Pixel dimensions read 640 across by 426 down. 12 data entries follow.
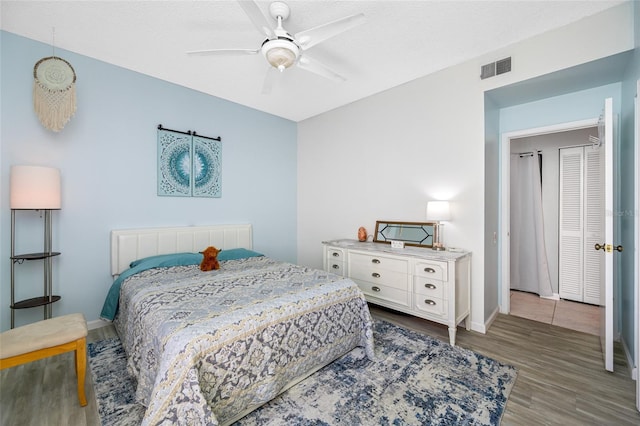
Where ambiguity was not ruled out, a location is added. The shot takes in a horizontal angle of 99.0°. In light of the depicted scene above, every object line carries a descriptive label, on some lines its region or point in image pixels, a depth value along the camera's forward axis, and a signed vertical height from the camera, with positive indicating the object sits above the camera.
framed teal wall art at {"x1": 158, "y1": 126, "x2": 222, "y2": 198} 3.41 +0.65
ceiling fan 1.78 +1.26
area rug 1.71 -1.27
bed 1.45 -0.77
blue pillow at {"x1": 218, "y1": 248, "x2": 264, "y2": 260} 3.43 -0.53
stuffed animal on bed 2.92 -0.51
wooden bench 1.64 -0.81
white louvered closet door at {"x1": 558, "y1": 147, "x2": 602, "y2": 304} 3.66 -0.16
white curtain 4.08 -0.27
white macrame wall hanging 2.50 +1.14
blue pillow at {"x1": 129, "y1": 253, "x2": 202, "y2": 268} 2.94 -0.52
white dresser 2.65 -0.71
